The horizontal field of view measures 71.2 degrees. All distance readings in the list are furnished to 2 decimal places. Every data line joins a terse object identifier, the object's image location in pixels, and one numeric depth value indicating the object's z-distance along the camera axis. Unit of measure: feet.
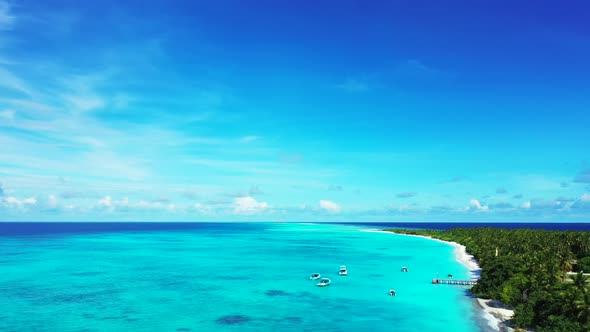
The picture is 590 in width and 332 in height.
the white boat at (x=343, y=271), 325.01
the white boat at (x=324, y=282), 278.05
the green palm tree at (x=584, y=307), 147.95
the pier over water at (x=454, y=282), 273.13
